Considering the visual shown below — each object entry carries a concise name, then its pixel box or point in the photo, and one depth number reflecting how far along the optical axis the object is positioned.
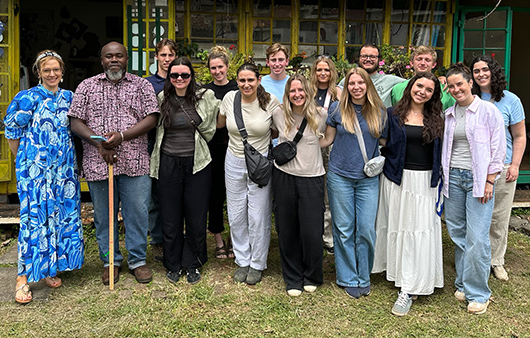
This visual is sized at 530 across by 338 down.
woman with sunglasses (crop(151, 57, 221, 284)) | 3.97
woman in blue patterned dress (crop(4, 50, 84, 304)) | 3.76
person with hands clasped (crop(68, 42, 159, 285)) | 3.83
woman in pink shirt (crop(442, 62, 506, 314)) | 3.60
